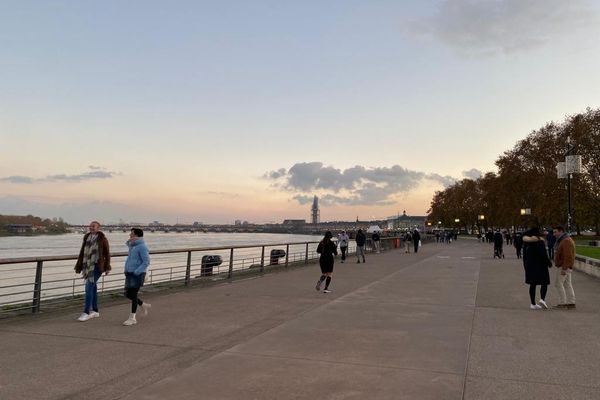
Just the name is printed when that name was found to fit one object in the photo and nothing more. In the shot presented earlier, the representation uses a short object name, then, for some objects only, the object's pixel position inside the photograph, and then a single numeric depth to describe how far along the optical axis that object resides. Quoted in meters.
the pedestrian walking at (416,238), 34.75
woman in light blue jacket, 8.24
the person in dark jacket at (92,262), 8.43
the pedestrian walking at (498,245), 28.27
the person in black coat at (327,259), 12.72
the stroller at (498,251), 28.77
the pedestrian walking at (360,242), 23.69
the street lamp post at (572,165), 21.36
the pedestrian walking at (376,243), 35.59
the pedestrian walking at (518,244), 29.23
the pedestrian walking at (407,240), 33.81
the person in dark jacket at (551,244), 23.14
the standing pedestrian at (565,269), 10.16
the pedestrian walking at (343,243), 24.22
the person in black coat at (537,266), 10.11
